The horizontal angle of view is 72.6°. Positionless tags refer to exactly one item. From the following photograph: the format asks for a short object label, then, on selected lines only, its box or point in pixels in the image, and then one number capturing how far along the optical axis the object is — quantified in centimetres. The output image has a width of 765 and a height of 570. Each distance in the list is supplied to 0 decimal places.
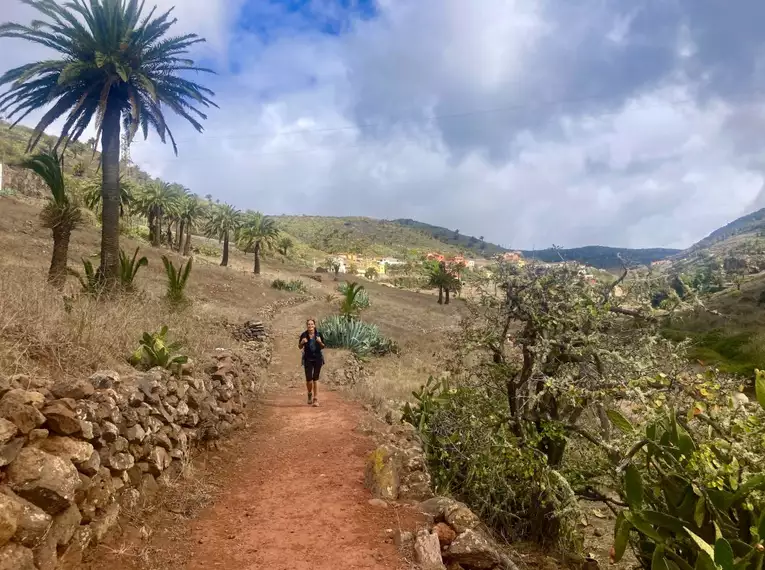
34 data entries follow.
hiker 1014
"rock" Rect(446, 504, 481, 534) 493
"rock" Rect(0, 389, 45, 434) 345
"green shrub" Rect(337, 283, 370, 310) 2509
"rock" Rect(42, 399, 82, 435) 374
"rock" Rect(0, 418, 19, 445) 328
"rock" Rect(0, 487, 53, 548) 310
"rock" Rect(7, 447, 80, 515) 328
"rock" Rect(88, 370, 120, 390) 477
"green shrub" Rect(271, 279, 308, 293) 3991
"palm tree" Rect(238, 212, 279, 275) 4928
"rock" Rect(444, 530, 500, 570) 455
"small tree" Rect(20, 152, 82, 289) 1220
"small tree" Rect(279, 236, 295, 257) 6919
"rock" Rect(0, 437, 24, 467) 324
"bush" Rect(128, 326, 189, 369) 623
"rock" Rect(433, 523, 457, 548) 474
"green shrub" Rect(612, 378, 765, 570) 366
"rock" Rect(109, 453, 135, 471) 437
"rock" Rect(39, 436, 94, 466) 365
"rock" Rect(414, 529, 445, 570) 437
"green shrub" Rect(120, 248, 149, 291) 1334
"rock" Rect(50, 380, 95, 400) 409
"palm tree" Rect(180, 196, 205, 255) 4969
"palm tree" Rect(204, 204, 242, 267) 5019
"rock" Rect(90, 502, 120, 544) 387
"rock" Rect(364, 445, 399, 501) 577
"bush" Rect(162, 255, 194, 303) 1477
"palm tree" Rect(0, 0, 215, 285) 1315
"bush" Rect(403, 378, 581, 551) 579
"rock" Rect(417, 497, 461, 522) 520
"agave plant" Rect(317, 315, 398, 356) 1955
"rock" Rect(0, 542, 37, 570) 294
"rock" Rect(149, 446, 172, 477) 514
